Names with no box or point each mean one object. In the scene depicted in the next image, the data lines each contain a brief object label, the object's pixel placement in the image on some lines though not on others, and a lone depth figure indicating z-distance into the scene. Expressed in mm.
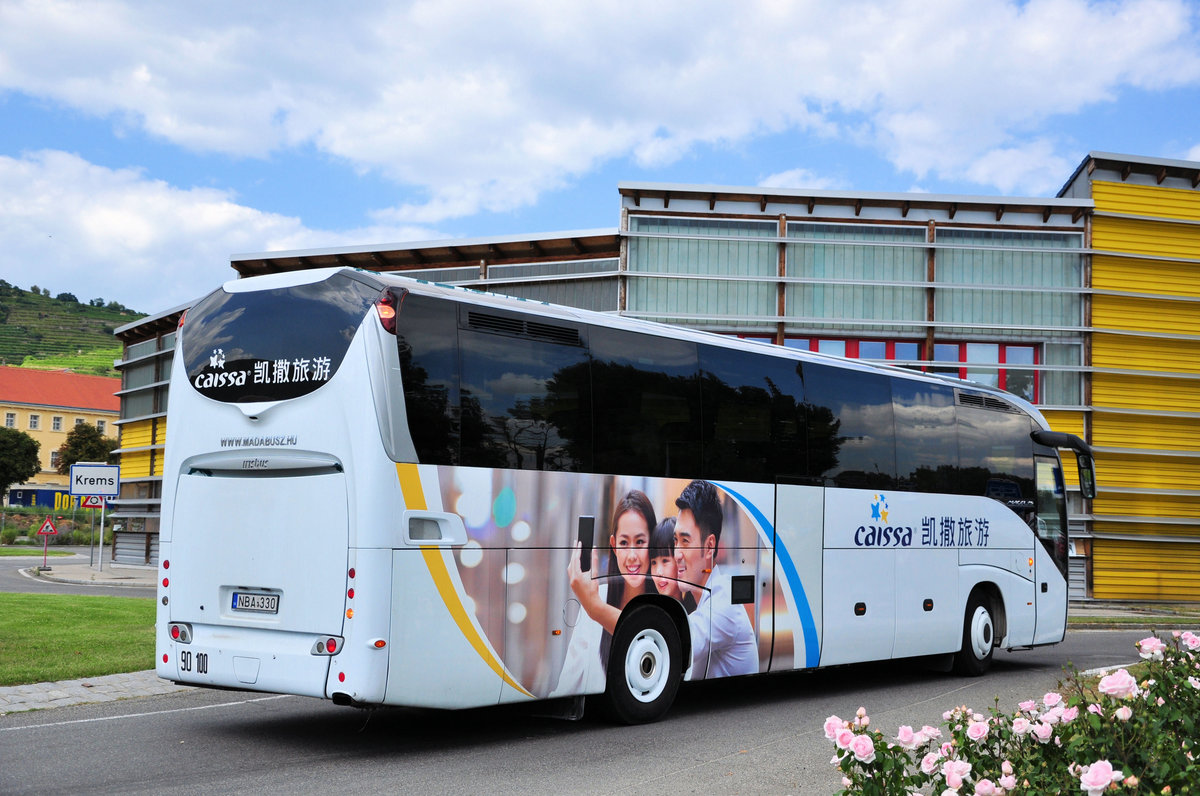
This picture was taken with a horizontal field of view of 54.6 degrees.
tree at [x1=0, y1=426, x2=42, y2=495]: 83500
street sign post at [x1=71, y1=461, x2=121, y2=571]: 33656
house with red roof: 115438
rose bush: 4363
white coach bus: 8219
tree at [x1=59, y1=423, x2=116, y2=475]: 96375
